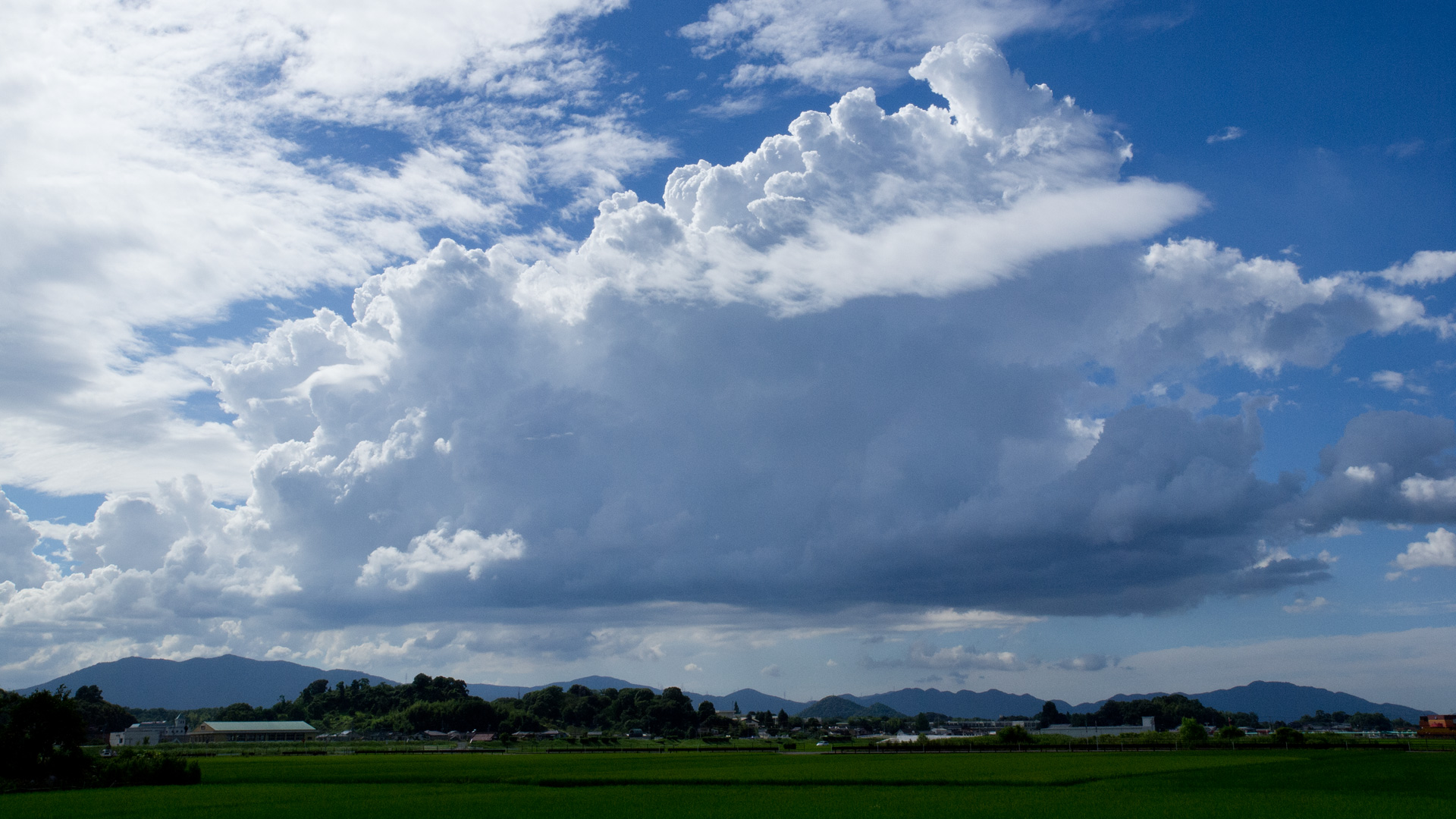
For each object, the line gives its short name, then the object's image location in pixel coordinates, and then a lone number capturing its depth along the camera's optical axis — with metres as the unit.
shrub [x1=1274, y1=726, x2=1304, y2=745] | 124.25
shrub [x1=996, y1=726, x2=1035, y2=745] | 133.00
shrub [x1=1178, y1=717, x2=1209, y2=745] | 131.62
